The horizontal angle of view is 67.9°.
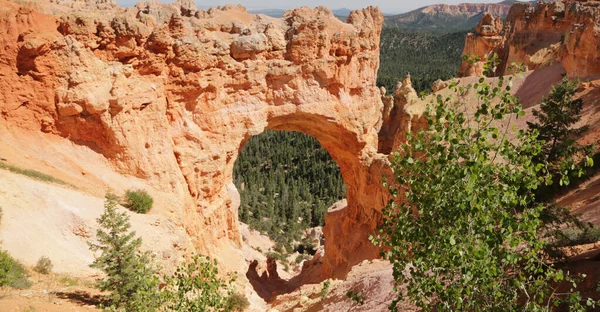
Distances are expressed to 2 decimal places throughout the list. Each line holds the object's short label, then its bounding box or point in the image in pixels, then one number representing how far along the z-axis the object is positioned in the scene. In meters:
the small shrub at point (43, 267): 11.52
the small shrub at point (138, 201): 15.00
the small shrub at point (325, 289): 16.84
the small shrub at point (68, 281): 11.49
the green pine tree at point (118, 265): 9.93
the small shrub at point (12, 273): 10.25
